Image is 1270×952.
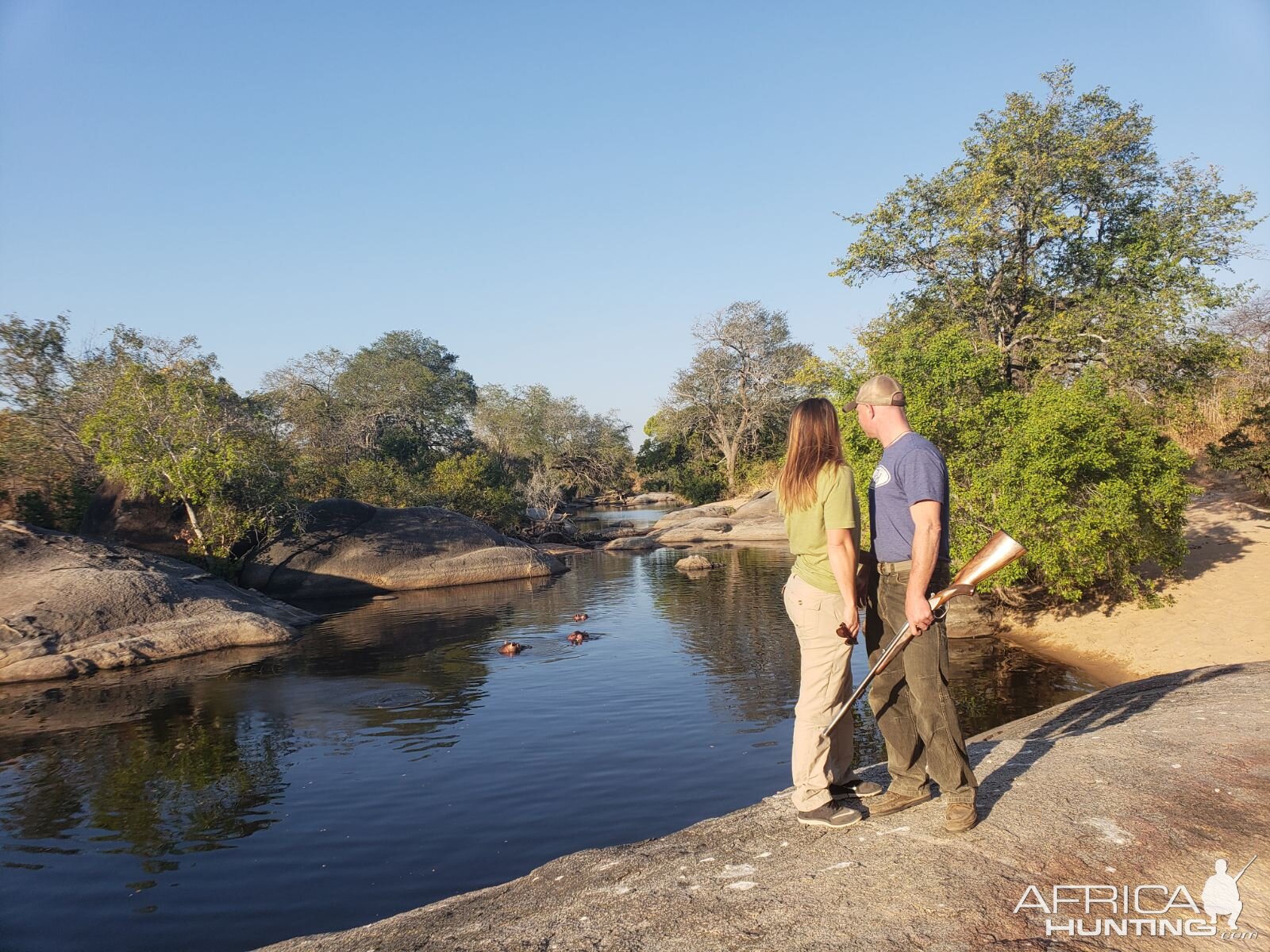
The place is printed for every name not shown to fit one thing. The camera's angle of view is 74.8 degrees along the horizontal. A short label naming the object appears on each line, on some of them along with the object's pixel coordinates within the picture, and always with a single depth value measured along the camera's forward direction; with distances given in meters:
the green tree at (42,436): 19.62
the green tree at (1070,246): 17.88
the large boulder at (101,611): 13.70
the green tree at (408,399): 43.16
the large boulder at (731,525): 33.28
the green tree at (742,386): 49.59
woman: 4.39
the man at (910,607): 4.19
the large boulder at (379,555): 22.25
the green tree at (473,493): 32.03
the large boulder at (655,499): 58.06
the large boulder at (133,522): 20.08
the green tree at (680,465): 49.56
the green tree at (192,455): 18.41
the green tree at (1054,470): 12.27
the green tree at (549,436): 53.22
